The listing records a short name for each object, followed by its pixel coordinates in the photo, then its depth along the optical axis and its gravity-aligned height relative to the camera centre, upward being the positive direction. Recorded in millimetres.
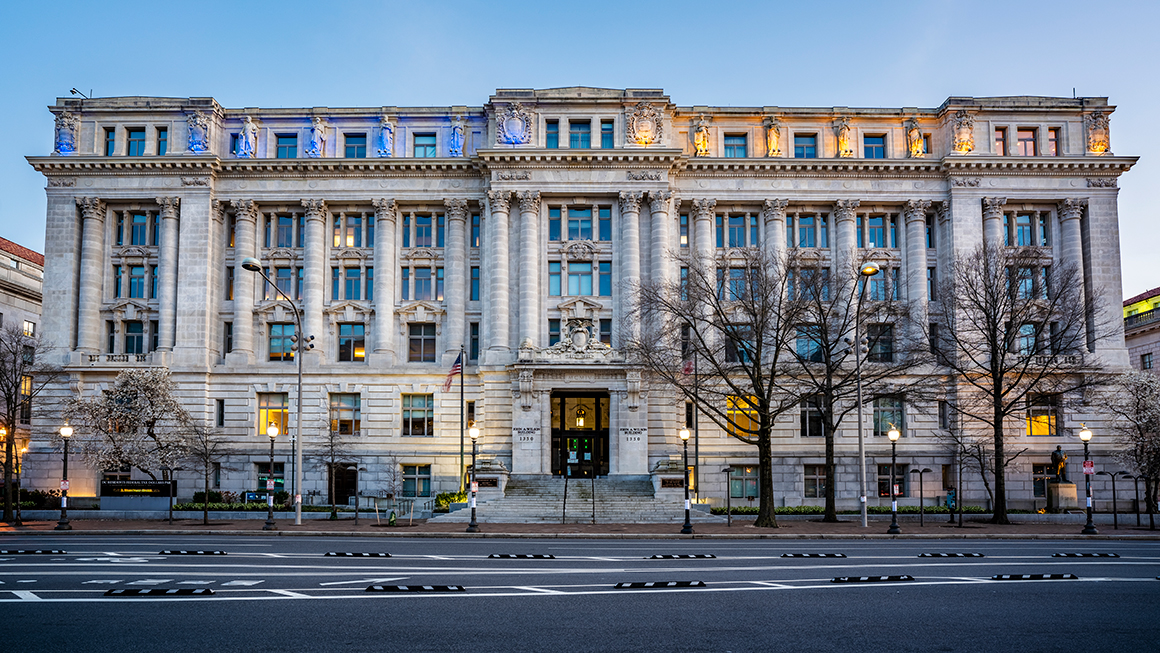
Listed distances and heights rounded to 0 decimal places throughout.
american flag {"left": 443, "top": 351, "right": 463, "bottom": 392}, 47088 +2437
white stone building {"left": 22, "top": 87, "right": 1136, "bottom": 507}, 55375 +11758
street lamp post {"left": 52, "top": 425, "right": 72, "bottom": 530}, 36625 -3498
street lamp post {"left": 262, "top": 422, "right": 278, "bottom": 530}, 36906 -3914
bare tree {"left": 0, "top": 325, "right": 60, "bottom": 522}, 44250 +2335
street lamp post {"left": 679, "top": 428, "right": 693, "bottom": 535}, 35406 -4452
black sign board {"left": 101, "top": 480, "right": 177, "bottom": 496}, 48531 -4026
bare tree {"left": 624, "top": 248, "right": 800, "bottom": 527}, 41531 +4172
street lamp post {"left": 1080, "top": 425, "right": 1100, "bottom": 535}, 35900 -3130
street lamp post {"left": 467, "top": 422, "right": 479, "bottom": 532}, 36062 -3241
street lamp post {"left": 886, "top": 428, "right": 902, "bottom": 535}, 35219 -4545
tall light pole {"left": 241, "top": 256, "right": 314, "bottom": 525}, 39406 -2585
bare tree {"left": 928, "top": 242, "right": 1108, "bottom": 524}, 45562 +4730
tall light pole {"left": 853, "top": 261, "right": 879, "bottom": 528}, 36469 +2037
